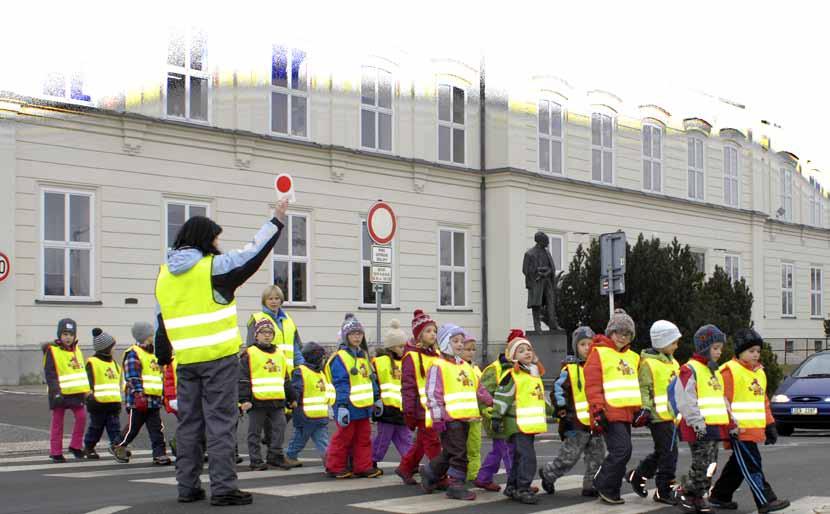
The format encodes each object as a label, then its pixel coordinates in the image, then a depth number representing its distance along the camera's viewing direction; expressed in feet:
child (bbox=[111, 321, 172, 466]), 41.73
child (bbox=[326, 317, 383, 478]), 36.11
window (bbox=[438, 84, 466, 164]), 104.27
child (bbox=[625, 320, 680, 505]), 31.58
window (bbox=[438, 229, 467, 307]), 104.53
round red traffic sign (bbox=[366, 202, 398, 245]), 51.62
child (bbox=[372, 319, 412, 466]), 37.73
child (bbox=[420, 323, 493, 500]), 31.78
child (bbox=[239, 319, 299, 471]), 38.17
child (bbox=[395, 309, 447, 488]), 33.17
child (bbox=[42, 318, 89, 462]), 43.21
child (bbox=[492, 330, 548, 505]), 31.37
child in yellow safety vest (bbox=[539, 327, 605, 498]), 32.89
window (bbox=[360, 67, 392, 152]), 96.37
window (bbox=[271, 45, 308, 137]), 89.61
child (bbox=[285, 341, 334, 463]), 41.34
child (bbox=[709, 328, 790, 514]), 29.17
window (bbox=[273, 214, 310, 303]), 90.89
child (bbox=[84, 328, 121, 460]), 43.42
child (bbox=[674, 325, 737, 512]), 29.58
